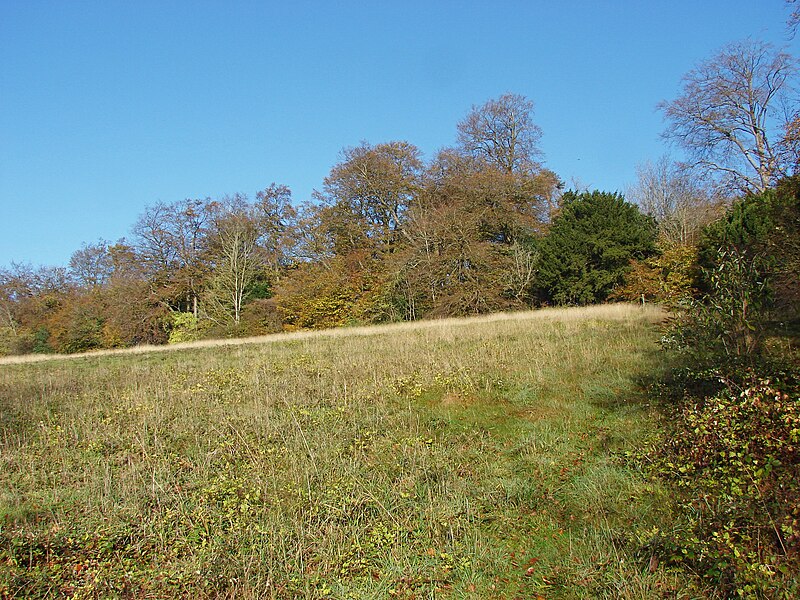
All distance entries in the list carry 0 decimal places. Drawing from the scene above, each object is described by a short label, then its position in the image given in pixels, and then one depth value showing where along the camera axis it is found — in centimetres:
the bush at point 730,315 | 630
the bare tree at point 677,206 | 2916
